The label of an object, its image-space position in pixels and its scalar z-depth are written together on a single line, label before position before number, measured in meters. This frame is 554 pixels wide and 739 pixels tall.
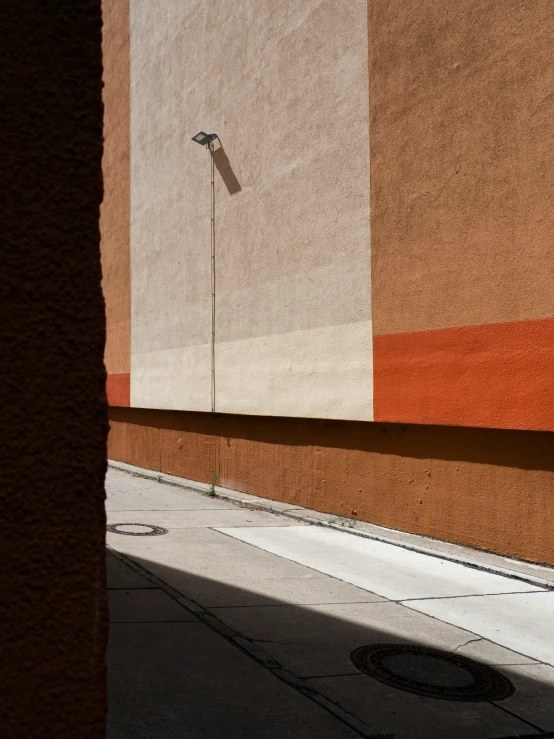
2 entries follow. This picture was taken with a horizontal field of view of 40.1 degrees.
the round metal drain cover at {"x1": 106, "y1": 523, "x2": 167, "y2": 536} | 9.88
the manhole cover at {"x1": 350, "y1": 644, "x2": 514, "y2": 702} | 4.71
